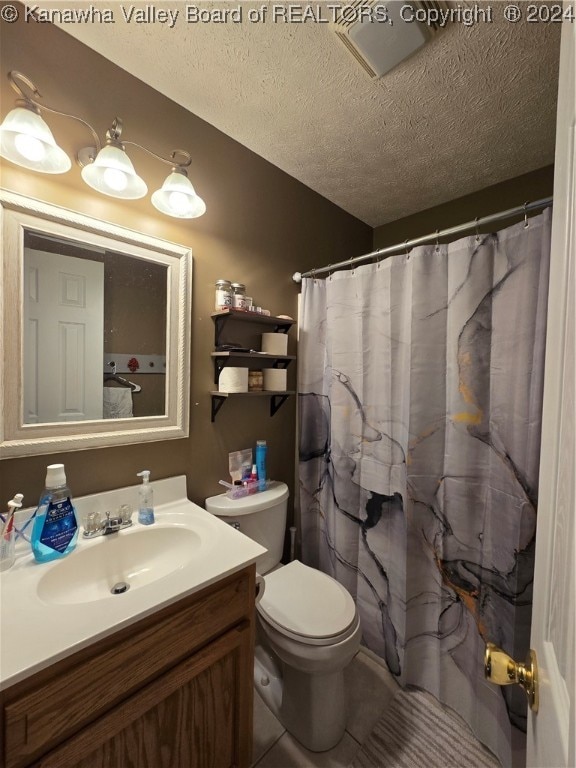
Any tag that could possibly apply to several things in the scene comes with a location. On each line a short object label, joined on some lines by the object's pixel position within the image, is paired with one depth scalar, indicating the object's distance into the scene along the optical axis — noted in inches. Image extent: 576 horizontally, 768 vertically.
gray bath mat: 43.1
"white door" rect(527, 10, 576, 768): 13.8
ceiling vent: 35.3
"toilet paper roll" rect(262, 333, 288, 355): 60.8
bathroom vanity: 24.0
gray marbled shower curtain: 42.2
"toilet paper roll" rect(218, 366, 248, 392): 53.5
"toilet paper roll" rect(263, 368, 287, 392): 61.1
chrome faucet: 40.0
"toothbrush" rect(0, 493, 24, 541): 33.0
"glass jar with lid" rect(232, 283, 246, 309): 53.9
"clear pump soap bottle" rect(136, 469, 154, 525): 43.6
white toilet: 42.0
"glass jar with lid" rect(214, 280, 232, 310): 53.2
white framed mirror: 37.1
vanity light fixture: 33.3
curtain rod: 39.7
